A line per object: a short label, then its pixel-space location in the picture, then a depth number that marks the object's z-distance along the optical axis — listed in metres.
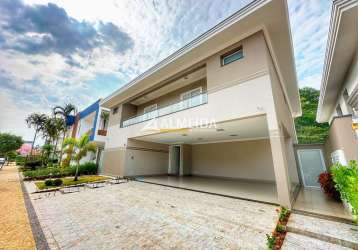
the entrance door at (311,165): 8.88
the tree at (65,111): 21.33
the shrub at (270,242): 2.73
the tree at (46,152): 18.07
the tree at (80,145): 11.48
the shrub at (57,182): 8.85
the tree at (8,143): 32.06
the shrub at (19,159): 26.34
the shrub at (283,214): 3.99
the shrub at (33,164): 18.27
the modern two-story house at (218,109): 5.69
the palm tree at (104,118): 17.96
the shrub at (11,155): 29.31
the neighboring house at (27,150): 26.98
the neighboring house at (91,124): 15.34
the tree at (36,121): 23.81
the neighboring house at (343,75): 4.22
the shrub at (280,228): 3.39
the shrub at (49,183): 8.68
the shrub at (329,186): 5.88
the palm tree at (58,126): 20.75
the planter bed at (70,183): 8.07
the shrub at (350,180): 2.81
